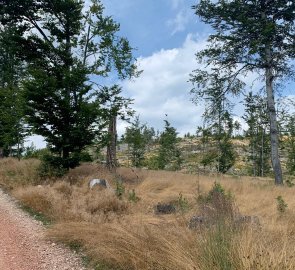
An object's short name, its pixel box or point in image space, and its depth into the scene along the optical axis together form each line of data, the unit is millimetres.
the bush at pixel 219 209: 3369
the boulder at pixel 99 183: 8400
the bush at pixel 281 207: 6475
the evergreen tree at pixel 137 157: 35715
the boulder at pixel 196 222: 3451
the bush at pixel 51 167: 10464
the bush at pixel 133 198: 7210
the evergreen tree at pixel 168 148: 37355
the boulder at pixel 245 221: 3445
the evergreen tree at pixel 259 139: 30780
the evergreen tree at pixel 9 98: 15665
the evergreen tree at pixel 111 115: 11991
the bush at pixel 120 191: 7307
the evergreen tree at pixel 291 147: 32036
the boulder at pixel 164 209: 6435
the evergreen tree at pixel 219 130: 13294
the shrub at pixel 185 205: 5811
